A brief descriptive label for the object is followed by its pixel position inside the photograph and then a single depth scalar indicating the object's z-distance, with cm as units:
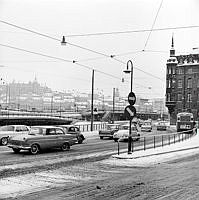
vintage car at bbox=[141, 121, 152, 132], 5824
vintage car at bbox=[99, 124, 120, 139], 3606
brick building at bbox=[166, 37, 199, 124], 9862
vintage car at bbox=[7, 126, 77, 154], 2024
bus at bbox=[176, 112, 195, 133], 5208
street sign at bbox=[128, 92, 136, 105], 2012
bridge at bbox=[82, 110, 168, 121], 8609
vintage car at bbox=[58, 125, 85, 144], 2931
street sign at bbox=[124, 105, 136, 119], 1955
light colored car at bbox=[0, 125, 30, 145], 2861
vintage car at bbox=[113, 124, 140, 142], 3281
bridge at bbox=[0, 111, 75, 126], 5655
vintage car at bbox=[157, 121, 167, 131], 6362
